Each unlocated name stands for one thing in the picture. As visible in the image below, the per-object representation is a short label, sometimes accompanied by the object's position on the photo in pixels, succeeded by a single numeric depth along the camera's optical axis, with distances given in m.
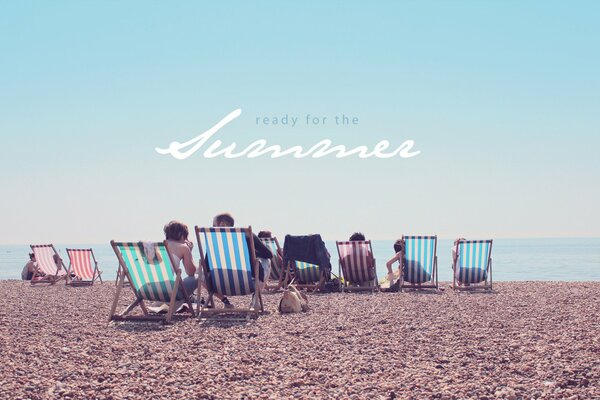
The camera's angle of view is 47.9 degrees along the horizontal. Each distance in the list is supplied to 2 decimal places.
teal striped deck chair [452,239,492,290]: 11.16
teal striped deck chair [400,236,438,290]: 11.15
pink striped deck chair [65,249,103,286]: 14.08
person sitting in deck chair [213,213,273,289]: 7.23
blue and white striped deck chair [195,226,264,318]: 6.81
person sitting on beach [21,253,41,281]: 16.14
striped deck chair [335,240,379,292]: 10.95
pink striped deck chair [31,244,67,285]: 14.34
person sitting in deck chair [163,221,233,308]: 7.02
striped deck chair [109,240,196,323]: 6.52
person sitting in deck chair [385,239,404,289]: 11.16
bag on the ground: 7.51
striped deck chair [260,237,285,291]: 11.60
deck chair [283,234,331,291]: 10.75
